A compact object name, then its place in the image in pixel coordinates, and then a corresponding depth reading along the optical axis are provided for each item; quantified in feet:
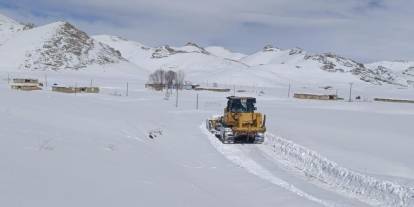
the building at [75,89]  210.88
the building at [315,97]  259.60
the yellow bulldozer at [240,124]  77.46
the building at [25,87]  193.31
